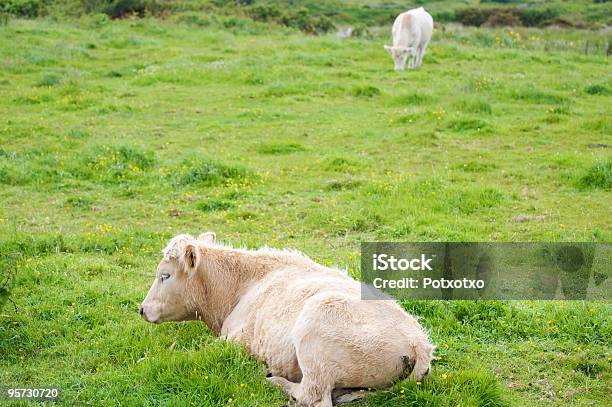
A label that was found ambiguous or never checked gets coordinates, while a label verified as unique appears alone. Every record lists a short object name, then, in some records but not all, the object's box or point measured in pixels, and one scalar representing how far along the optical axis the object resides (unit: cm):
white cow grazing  2239
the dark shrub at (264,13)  3528
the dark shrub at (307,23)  3408
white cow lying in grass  514
